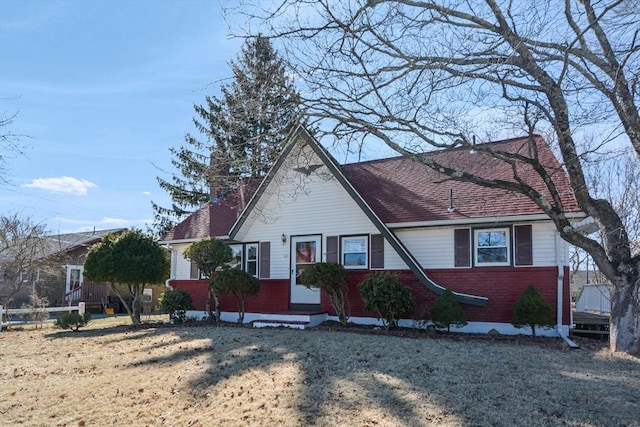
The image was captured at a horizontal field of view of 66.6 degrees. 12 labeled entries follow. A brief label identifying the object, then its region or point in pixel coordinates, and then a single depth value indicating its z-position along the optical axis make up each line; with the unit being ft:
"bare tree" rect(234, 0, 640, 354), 27.76
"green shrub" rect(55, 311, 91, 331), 50.03
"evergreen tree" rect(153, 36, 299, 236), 32.45
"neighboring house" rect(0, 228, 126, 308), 81.51
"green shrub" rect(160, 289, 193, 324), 51.90
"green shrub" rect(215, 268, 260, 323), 46.50
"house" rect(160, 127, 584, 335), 40.47
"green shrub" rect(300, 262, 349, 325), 42.57
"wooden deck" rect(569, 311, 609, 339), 43.91
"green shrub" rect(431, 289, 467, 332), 38.60
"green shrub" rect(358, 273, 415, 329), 40.19
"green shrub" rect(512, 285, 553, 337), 37.37
